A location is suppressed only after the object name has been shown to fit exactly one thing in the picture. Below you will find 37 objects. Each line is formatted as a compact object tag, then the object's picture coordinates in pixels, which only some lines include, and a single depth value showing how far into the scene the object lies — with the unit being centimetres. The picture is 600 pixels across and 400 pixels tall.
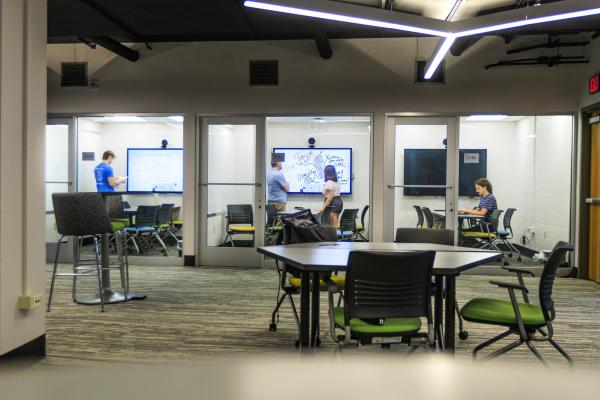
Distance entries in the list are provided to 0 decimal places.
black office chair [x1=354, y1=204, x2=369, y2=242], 781
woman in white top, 697
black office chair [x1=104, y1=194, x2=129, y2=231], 462
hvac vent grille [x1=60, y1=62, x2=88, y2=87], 650
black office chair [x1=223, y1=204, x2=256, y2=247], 653
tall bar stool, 388
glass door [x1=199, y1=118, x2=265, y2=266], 649
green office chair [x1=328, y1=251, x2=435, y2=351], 228
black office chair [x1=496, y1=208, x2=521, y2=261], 678
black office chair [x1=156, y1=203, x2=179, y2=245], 754
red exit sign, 535
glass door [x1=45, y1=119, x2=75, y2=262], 663
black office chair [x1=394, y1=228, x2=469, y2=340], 385
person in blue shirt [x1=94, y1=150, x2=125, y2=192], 664
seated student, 649
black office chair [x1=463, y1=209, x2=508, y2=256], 655
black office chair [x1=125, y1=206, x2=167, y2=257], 721
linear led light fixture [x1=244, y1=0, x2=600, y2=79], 315
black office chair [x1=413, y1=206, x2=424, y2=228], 628
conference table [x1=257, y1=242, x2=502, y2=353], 244
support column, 267
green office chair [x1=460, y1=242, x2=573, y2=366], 252
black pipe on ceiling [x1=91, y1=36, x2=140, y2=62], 570
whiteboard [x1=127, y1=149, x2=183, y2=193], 912
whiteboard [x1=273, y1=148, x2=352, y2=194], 920
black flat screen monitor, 611
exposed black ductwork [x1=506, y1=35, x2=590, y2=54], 573
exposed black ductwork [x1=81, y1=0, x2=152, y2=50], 452
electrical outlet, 280
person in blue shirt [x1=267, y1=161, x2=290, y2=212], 684
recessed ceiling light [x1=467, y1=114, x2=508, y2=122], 808
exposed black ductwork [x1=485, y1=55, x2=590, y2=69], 580
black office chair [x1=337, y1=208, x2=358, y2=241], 703
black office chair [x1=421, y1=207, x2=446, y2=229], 626
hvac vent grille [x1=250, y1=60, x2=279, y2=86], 629
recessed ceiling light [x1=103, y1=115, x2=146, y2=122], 885
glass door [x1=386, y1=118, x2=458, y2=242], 616
